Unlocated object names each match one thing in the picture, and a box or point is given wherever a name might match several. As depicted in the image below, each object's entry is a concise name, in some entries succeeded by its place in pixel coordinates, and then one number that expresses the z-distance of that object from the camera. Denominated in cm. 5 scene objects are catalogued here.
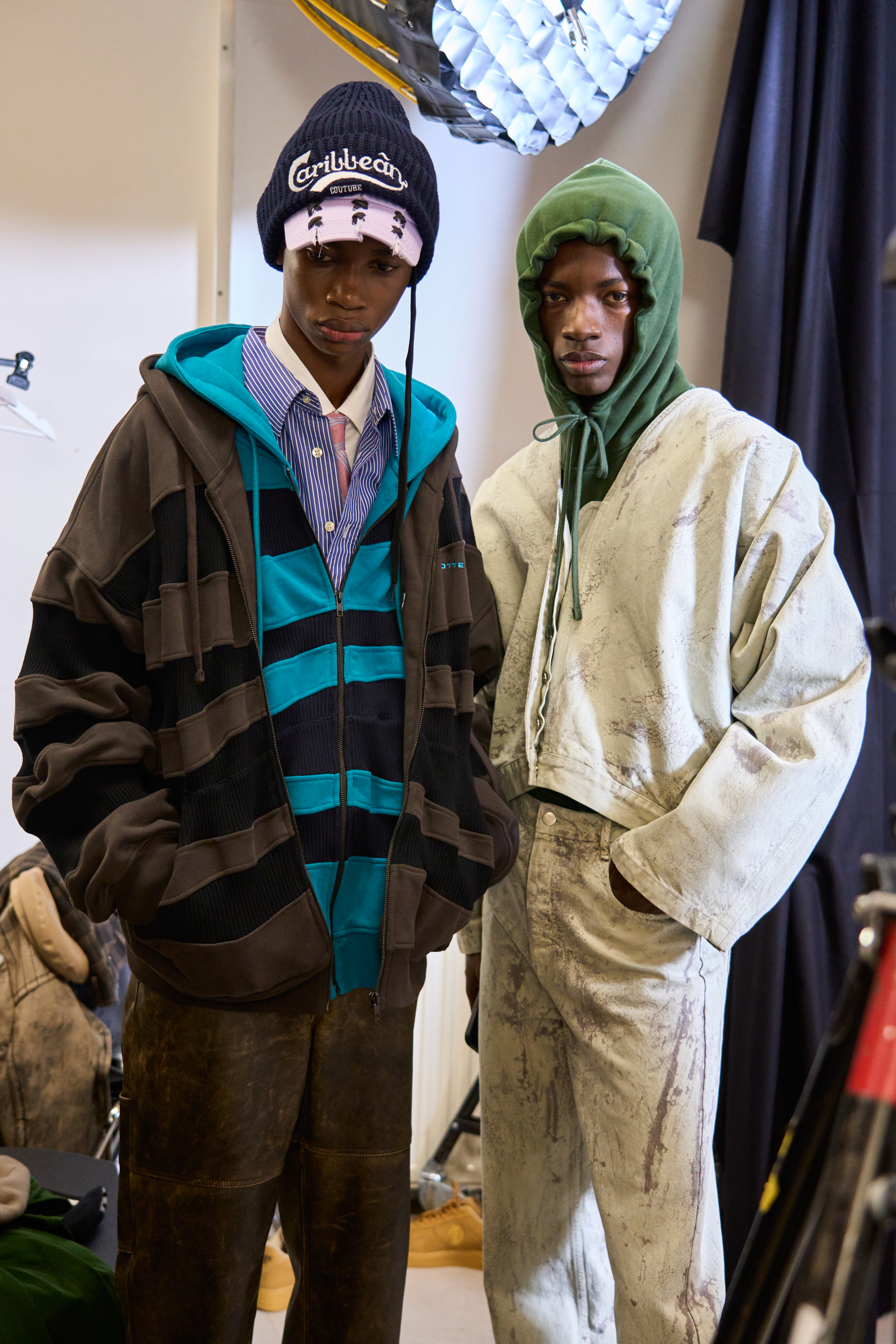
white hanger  181
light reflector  166
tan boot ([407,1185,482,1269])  203
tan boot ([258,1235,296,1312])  186
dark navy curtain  178
